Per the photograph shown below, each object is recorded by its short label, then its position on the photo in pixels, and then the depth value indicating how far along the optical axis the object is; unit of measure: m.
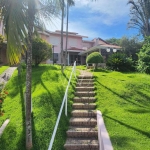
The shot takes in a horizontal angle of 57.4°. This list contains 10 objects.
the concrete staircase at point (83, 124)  3.92
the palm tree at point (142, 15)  19.76
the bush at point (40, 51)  11.20
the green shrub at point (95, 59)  11.95
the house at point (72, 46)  21.07
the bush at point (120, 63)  12.95
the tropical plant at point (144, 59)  11.59
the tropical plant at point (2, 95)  4.01
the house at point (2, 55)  14.85
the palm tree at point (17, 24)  2.78
